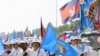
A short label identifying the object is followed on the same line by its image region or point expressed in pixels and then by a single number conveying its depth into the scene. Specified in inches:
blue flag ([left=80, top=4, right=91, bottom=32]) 750.5
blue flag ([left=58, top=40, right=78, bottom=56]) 414.0
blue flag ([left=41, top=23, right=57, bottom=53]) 405.7
